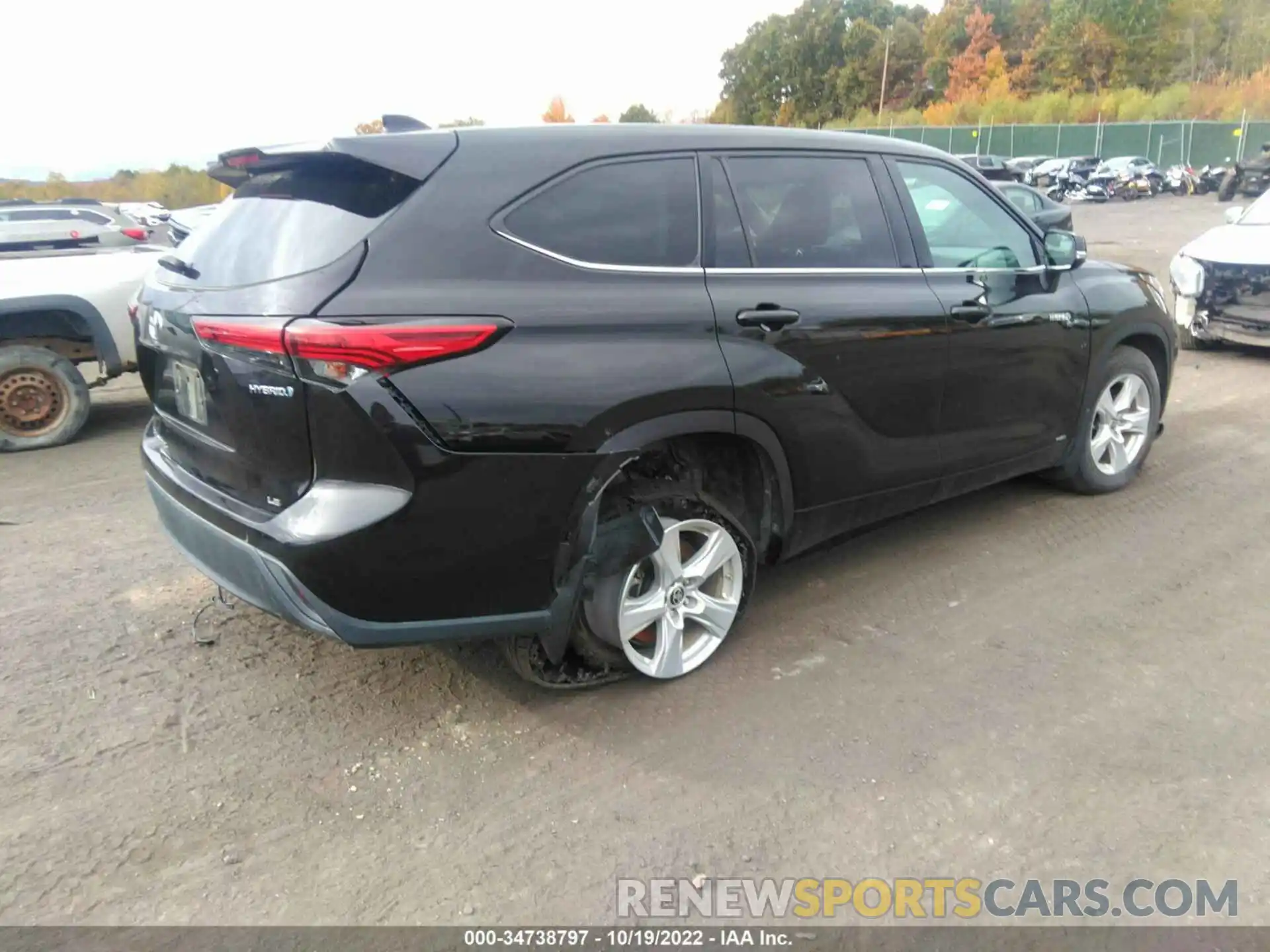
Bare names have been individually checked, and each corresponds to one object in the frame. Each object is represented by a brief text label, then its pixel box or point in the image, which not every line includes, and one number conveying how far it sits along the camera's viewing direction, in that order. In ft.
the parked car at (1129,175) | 127.13
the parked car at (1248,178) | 108.27
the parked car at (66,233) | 24.85
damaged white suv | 26.73
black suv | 8.87
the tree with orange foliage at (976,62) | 248.52
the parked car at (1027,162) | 137.90
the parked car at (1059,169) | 132.36
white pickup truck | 20.58
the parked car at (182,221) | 34.94
